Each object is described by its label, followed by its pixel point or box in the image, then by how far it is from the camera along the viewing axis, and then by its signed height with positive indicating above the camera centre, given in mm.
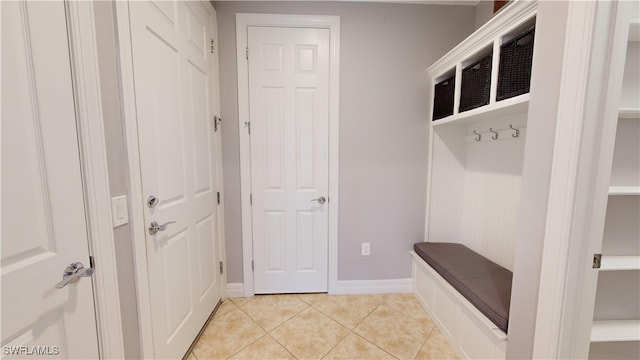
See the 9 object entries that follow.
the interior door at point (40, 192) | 645 -125
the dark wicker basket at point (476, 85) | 1458 +452
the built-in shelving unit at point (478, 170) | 1306 -132
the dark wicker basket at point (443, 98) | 1857 +454
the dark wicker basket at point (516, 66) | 1154 +454
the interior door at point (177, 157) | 1175 -31
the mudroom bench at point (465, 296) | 1275 -897
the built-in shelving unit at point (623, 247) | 1022 -423
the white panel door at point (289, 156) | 2033 -32
